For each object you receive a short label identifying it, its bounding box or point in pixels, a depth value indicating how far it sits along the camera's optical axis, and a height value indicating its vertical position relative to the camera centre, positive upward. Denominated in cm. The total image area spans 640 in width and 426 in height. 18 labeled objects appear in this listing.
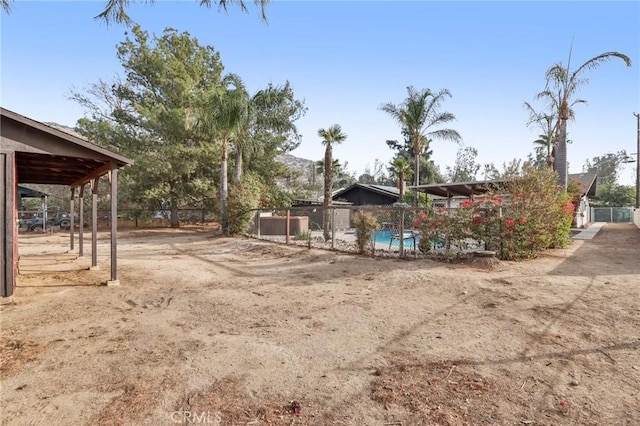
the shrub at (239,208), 1580 +12
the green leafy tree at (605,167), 6341 +915
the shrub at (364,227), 979 -47
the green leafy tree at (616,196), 3825 +170
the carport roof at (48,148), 502 +103
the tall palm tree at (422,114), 2236 +635
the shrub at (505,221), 852 -26
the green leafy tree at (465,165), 6122 +821
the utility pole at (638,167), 2599 +339
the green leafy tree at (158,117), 1950 +549
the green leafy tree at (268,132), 1714 +472
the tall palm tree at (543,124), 2284 +627
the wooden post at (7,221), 490 -15
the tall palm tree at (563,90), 1523 +549
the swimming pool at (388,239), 951 -85
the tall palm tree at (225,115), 1568 +444
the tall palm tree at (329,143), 1659 +336
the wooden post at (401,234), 897 -62
